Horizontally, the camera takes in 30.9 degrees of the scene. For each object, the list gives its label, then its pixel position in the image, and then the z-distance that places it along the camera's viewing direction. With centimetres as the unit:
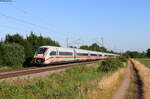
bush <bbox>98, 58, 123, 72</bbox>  3756
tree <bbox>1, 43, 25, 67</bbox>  3466
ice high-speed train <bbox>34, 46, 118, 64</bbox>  3519
